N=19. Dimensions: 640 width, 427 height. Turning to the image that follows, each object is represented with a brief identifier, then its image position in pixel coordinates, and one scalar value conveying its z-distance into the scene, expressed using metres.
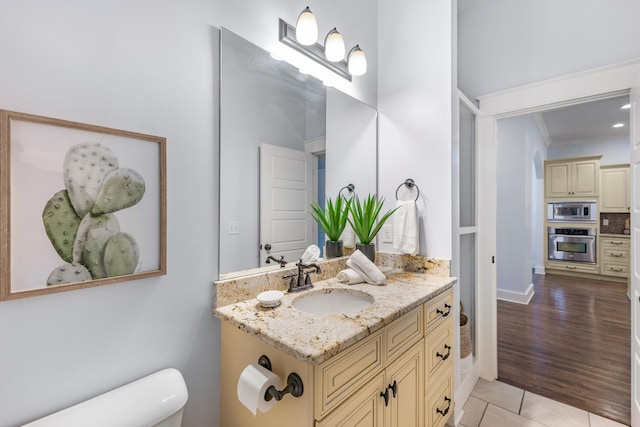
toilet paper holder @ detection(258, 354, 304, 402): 0.87
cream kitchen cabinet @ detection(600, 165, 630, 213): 5.31
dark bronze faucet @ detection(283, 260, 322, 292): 1.41
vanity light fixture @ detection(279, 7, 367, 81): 1.42
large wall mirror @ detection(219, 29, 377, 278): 1.24
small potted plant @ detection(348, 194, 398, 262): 1.84
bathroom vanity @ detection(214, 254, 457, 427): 0.88
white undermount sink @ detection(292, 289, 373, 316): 1.38
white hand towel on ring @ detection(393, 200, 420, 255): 1.79
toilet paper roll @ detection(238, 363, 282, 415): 0.87
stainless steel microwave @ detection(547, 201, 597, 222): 5.53
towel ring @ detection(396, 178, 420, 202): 1.89
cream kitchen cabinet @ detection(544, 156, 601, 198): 5.52
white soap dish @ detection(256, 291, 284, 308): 1.15
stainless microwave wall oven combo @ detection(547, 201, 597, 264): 5.52
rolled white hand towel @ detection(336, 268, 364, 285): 1.55
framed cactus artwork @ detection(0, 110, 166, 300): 0.75
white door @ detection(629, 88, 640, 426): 1.64
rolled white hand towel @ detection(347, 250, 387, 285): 1.54
